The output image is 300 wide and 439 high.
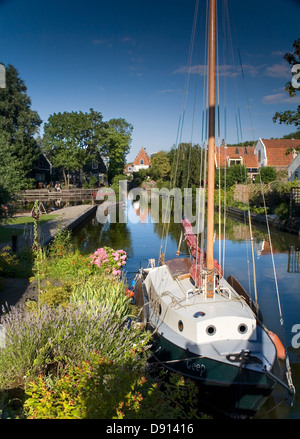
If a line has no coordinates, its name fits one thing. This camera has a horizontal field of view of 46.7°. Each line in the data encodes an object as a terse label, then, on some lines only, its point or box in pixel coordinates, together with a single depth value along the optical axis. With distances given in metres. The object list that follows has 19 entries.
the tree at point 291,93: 16.03
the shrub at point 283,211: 28.53
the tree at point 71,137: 57.62
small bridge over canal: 45.21
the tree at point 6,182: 12.98
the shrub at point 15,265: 11.52
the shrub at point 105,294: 6.85
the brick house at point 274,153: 58.75
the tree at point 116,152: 68.69
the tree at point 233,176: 46.28
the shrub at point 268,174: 49.41
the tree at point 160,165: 75.75
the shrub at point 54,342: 4.85
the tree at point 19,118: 46.72
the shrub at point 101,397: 3.46
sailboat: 5.77
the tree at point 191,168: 49.79
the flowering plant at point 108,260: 10.98
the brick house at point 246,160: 62.14
